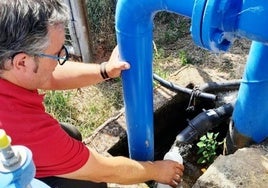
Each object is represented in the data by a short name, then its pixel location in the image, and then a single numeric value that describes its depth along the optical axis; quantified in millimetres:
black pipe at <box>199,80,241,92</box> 1653
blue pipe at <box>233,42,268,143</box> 1118
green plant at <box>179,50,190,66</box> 2101
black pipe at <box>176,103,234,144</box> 1438
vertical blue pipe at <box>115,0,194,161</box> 982
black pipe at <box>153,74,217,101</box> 1604
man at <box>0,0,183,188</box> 951
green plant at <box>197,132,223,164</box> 1469
